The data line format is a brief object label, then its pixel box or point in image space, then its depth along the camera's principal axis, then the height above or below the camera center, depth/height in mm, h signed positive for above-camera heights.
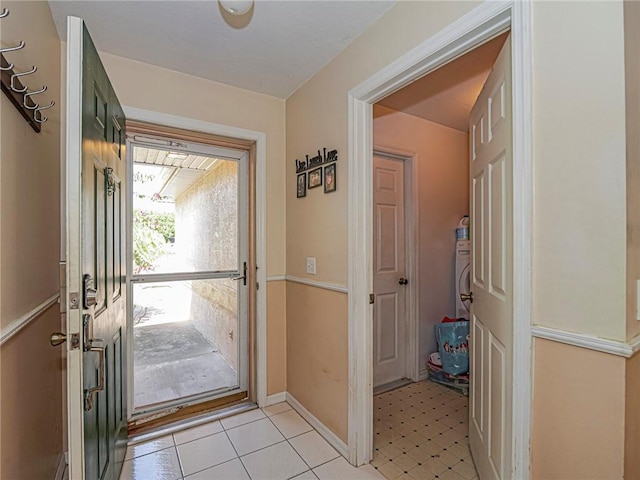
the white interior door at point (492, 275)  1319 -167
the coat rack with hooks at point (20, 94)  1104 +564
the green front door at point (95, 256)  1106 -61
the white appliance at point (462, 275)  3168 -345
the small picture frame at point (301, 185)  2369 +410
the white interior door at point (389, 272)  2918 -290
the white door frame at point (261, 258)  2525 -138
